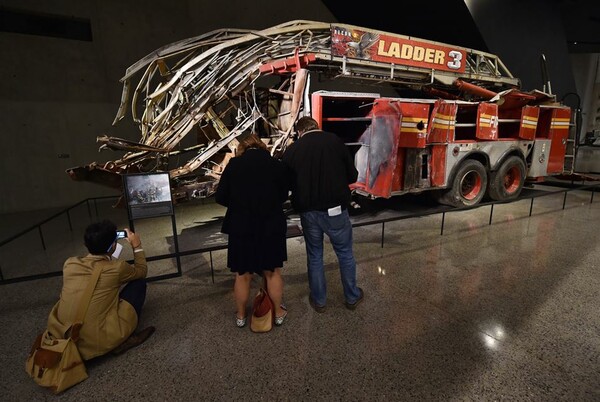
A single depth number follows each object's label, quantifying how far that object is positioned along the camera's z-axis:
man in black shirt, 2.57
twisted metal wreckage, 4.99
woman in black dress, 2.33
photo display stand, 3.19
